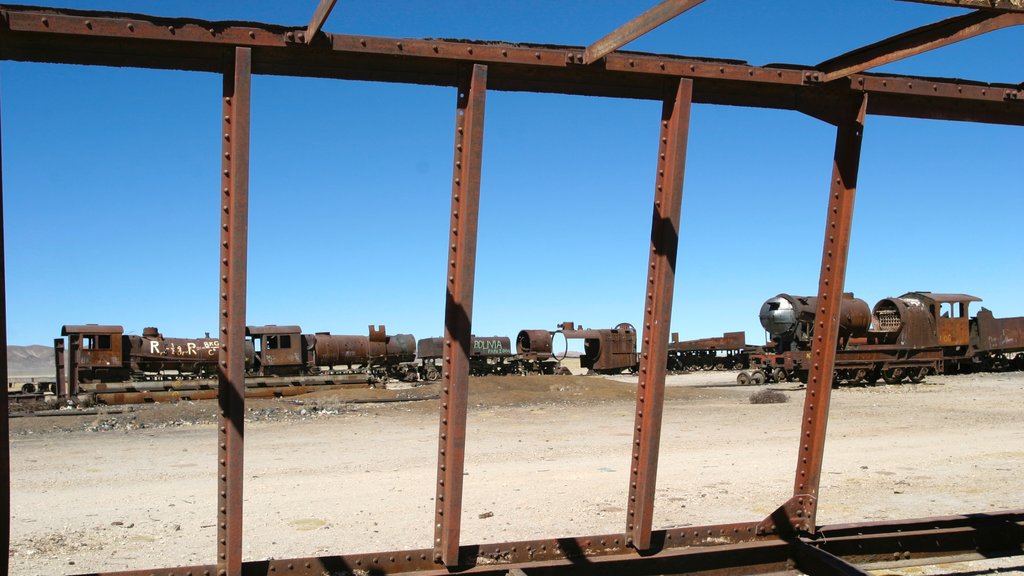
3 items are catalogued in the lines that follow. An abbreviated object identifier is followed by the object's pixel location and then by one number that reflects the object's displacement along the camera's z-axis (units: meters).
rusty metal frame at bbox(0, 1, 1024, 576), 3.75
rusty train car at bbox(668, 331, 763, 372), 47.06
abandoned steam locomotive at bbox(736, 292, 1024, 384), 27.84
